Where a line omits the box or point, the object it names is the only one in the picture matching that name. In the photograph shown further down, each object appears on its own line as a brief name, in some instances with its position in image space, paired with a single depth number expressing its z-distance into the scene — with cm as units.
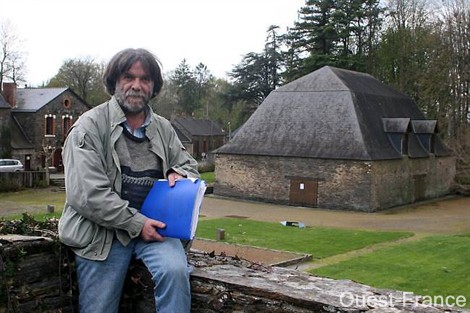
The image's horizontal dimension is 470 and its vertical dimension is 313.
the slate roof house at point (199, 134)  5813
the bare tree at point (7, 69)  5231
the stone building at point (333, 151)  3042
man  350
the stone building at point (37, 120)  4088
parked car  3681
